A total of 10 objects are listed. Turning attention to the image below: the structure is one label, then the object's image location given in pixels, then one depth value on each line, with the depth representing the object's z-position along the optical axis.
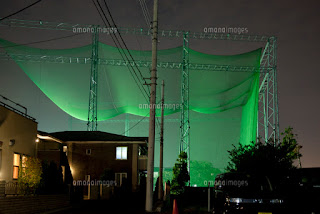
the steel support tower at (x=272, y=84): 37.09
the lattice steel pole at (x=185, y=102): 36.19
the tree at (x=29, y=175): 18.31
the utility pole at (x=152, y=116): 15.58
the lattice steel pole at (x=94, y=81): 37.53
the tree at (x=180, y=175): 33.97
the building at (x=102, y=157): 36.03
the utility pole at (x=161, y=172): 26.35
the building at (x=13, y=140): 19.09
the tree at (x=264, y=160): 23.06
